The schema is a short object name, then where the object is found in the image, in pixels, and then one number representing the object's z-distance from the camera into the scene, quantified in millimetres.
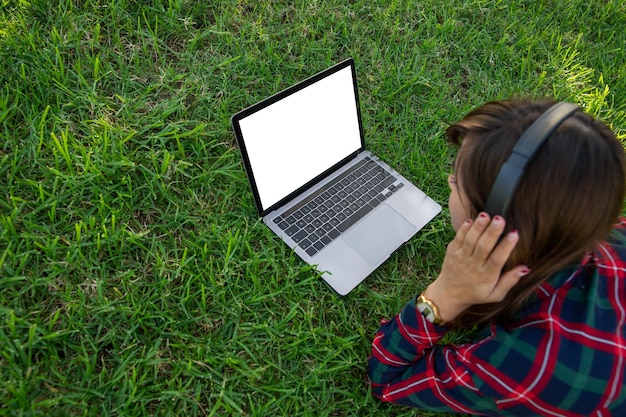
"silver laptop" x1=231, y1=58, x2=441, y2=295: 1771
